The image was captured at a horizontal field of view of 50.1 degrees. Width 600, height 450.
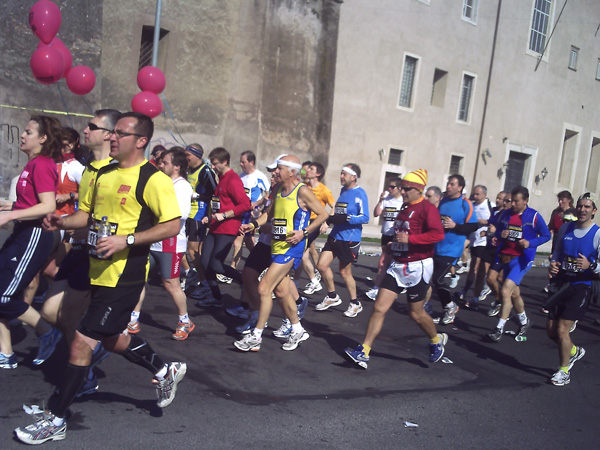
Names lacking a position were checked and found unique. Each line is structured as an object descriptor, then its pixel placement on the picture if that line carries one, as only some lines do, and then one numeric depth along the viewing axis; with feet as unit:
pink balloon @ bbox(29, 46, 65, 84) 35.94
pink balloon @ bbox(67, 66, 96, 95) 39.86
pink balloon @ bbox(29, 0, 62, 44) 36.35
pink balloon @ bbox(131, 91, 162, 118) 40.40
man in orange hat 20.67
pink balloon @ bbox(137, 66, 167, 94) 41.75
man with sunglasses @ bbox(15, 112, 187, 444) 12.98
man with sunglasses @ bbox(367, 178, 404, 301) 31.75
